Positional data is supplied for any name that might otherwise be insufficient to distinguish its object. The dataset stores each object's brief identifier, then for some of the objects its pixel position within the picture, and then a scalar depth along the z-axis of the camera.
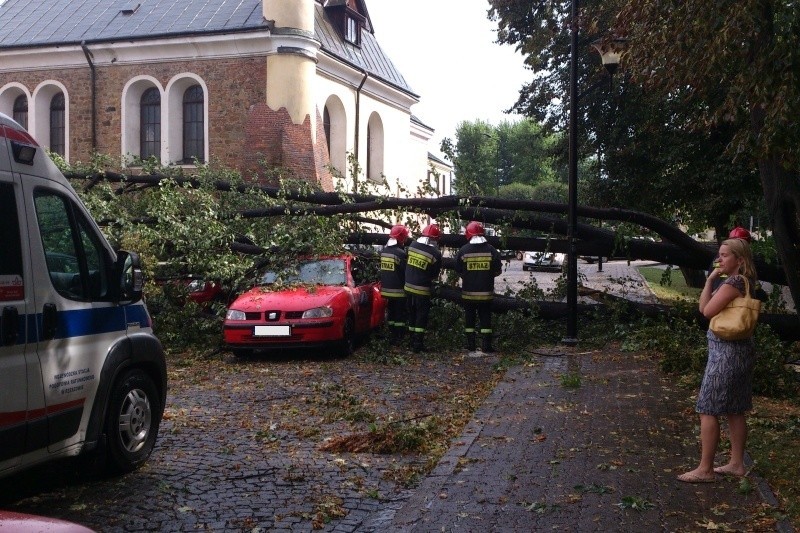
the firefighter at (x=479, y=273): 14.32
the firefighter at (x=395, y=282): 14.85
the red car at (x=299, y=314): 13.12
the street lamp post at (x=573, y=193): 14.99
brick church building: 29.72
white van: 5.54
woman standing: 6.49
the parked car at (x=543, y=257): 16.87
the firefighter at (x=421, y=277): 14.48
